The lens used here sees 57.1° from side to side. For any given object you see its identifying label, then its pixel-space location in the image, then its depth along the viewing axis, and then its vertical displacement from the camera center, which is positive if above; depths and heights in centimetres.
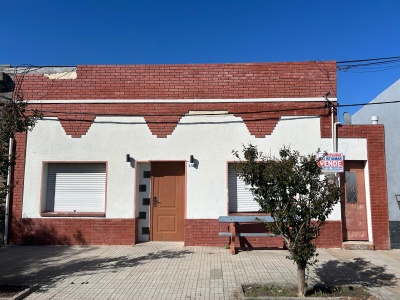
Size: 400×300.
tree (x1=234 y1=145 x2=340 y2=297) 587 -8
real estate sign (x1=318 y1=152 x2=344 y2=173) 953 +78
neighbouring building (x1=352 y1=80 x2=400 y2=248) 988 +114
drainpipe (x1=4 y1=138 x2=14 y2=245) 1020 -63
